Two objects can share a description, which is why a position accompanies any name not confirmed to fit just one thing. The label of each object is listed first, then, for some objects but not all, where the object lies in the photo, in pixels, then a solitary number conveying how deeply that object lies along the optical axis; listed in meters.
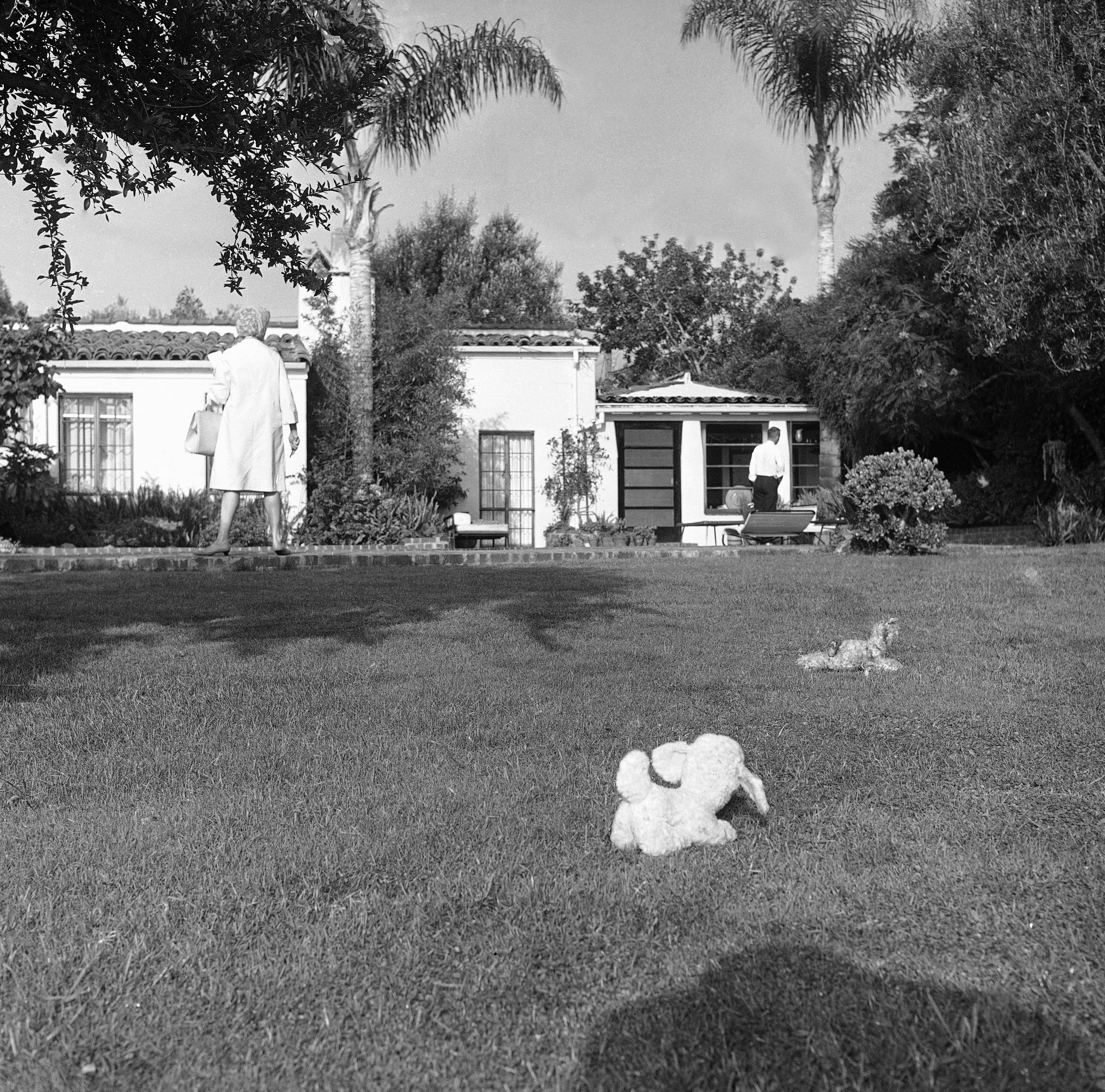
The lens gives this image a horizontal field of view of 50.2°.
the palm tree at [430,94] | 18.19
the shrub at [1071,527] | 16.39
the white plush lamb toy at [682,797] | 3.06
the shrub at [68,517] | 15.58
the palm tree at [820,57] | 21.81
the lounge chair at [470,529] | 18.31
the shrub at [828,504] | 18.44
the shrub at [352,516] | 17.62
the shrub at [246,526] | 16.50
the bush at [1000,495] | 20.98
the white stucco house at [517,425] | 18.88
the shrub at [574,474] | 21.78
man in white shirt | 17.80
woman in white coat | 11.12
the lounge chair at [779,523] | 17.58
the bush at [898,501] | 13.07
